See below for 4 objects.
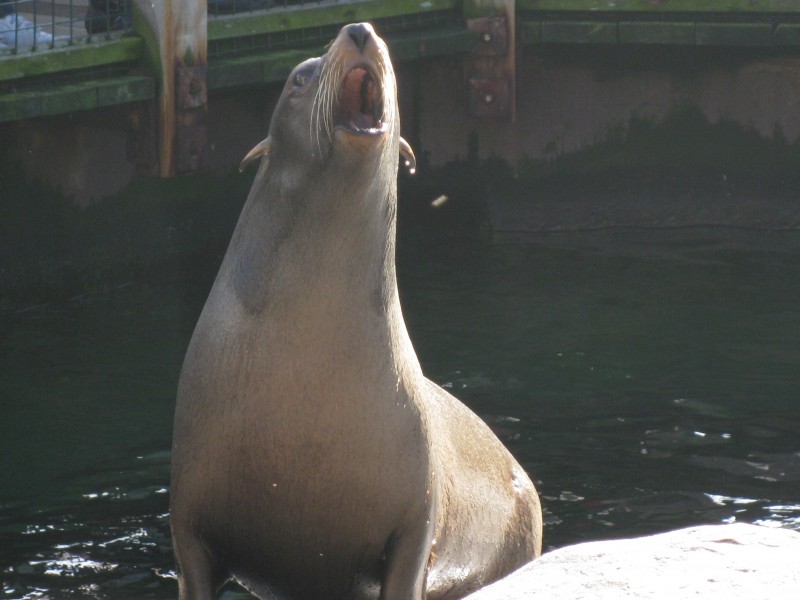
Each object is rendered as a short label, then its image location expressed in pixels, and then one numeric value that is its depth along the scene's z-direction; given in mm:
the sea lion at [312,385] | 8039
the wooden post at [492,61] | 20750
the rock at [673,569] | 6625
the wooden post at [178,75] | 16984
